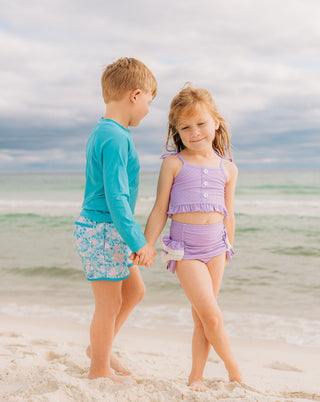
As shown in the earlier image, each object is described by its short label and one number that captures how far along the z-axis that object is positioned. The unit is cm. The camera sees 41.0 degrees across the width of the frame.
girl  253
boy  232
